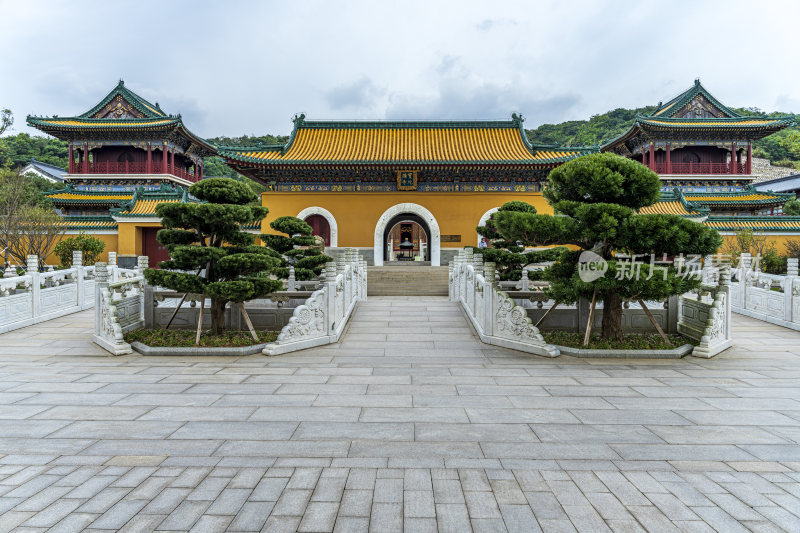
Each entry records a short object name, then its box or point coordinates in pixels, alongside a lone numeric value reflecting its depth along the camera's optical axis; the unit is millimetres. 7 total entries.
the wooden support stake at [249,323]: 7253
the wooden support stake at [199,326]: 7180
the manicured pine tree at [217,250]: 6992
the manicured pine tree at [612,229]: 6418
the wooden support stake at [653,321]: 7128
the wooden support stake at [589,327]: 7050
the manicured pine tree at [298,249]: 11273
